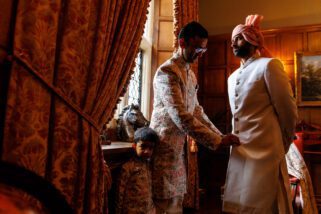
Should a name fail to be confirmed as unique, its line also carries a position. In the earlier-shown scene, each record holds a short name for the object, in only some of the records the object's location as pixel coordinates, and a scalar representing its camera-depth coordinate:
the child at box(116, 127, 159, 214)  1.54
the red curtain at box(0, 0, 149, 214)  0.93
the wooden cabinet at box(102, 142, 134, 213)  1.66
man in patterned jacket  1.50
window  2.86
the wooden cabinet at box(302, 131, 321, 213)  4.04
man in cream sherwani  1.42
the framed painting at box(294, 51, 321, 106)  4.37
